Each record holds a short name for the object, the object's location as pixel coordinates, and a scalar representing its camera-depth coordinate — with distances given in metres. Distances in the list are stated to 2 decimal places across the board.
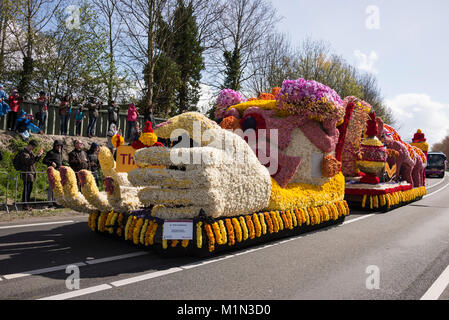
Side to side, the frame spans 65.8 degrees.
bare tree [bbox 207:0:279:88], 23.86
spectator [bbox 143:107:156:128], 12.73
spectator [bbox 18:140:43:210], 8.38
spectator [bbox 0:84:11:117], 10.76
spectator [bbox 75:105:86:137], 13.45
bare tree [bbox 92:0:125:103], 18.80
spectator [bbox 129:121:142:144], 11.80
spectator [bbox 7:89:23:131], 11.16
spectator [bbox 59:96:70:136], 12.63
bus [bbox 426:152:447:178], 33.22
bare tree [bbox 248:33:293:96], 24.14
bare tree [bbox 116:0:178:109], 17.67
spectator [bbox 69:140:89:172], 8.90
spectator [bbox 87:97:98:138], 13.43
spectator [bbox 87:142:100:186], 9.74
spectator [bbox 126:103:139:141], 13.06
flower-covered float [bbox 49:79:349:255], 4.53
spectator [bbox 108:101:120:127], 13.78
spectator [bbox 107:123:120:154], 11.54
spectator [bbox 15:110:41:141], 11.14
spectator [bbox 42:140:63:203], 8.59
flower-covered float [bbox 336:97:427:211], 9.52
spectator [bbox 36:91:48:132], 11.95
